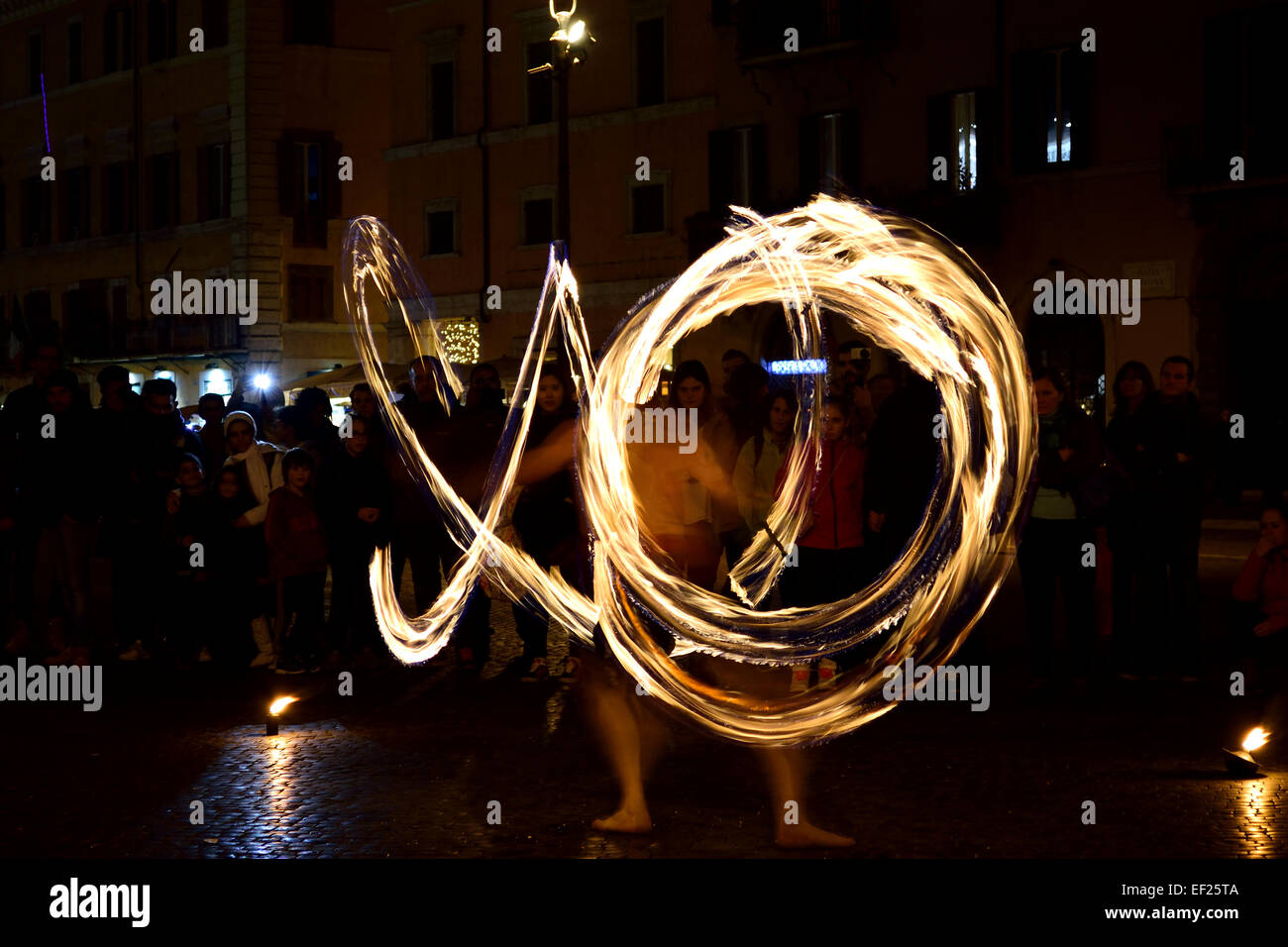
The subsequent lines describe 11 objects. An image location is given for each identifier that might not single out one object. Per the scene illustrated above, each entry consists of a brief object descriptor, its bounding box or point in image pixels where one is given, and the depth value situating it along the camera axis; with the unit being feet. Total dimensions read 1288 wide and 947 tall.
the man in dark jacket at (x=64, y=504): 37.27
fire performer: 21.84
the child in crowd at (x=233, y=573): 37.06
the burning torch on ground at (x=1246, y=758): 24.40
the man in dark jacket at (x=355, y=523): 36.76
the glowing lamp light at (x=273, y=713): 28.78
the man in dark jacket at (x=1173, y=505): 33.32
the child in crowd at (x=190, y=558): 37.29
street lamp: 68.80
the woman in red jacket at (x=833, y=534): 32.71
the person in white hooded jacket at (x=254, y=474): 37.37
